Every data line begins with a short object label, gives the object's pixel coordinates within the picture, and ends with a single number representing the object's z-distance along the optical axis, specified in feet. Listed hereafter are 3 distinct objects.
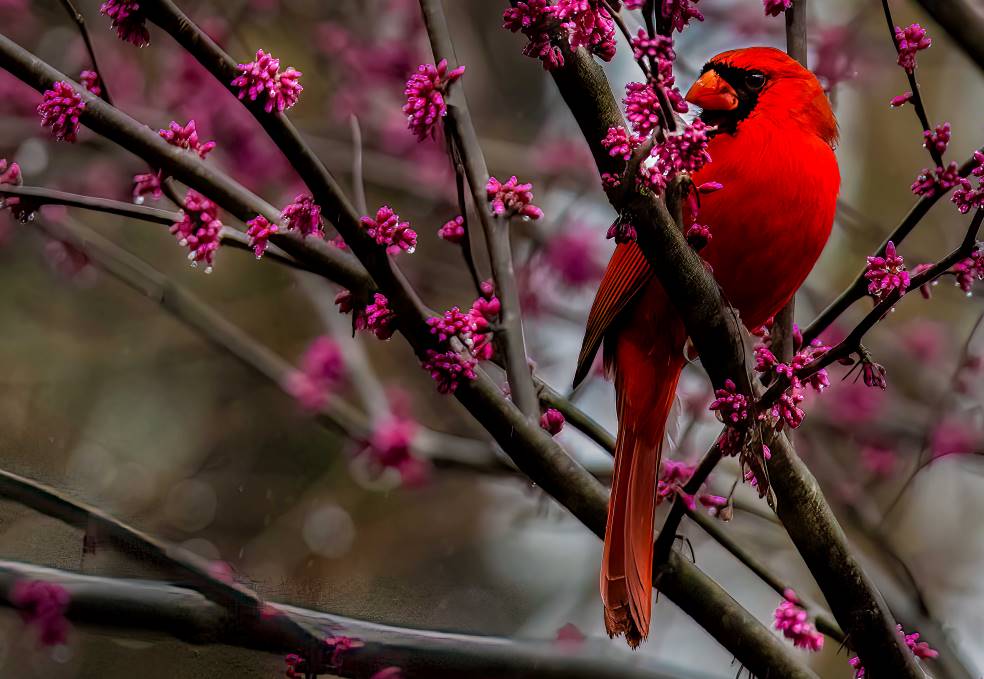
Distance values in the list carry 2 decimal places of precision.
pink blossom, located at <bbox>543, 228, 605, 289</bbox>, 22.53
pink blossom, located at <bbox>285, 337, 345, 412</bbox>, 18.52
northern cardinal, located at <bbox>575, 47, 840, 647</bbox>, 13.67
